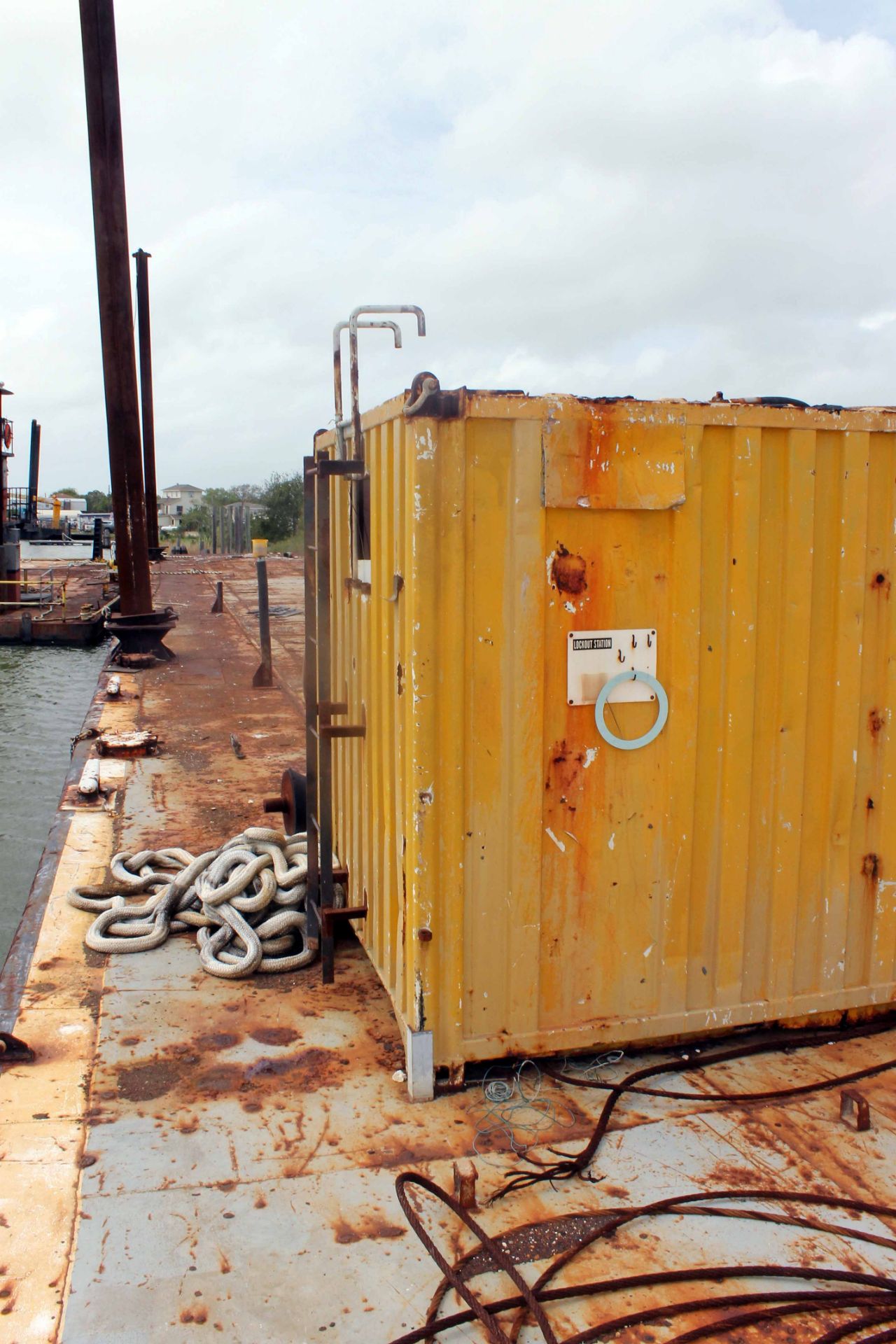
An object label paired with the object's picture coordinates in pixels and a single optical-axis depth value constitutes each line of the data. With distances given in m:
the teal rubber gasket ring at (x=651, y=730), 3.65
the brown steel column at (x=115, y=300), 14.34
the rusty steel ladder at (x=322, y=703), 4.25
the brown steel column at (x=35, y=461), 57.40
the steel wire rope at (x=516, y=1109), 3.48
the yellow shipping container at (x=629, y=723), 3.50
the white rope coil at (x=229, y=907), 4.84
